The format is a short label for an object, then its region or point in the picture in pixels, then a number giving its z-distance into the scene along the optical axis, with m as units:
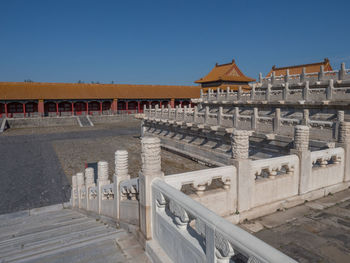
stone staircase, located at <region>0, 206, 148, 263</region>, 3.70
